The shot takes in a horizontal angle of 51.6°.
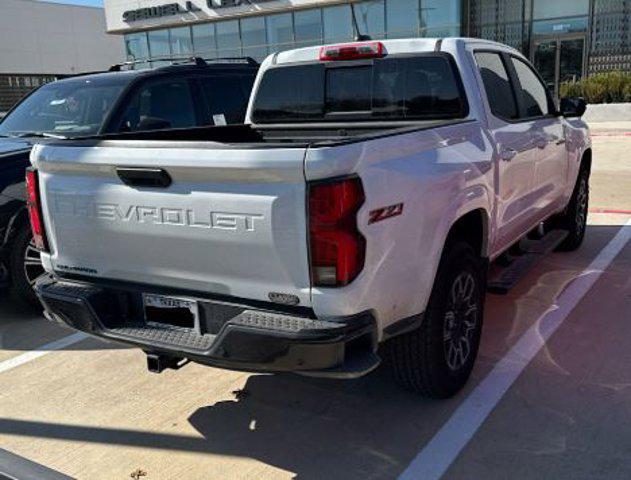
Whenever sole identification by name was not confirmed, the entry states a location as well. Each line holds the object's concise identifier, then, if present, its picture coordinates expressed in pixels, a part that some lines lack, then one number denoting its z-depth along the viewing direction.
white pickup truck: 2.69
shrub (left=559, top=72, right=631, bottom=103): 20.56
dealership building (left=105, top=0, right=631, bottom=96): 22.05
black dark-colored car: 5.13
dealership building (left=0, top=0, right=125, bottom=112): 43.54
